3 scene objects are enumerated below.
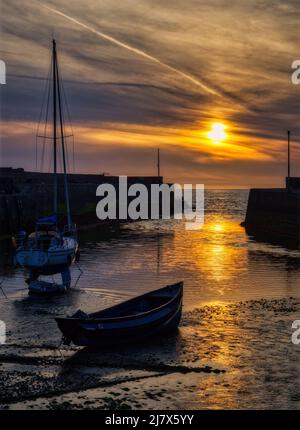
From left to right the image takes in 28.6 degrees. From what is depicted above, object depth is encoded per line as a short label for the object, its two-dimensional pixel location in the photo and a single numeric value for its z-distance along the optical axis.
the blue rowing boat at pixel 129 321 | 18.80
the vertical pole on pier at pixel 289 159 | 80.43
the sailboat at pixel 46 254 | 29.45
